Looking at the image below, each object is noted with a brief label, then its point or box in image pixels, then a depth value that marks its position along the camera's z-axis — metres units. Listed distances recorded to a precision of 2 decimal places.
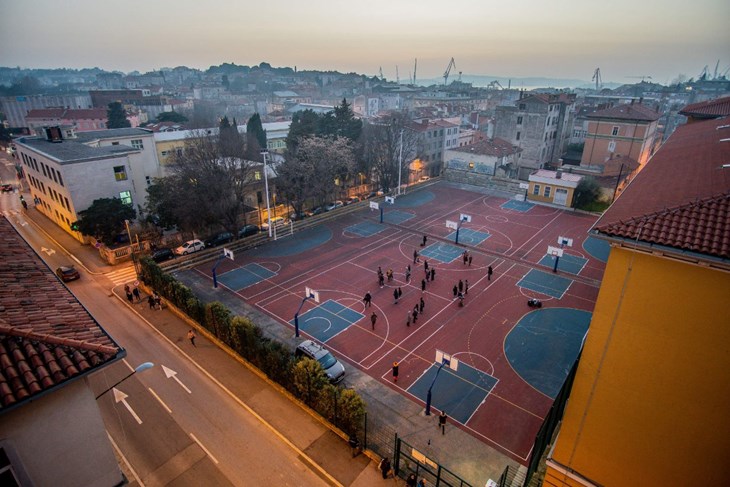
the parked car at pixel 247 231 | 41.44
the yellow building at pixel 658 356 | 9.67
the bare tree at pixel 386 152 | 56.44
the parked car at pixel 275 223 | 42.92
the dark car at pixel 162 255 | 34.69
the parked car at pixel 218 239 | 39.09
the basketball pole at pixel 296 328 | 25.04
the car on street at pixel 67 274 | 32.22
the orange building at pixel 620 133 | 58.56
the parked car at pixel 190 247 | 37.03
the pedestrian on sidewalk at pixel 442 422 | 18.14
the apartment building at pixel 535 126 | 65.94
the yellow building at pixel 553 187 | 51.38
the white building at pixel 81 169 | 38.31
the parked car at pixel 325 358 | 21.19
